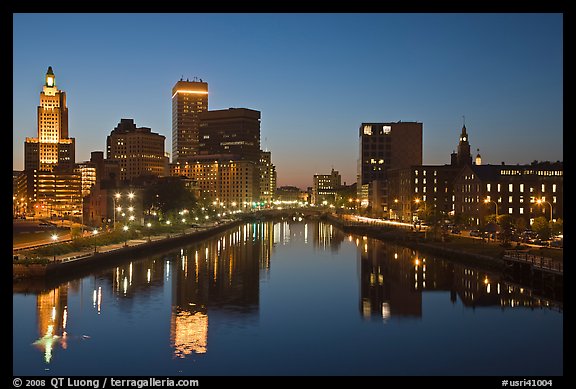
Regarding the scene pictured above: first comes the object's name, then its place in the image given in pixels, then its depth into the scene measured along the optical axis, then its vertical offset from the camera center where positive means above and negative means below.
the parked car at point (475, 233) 86.57 -6.08
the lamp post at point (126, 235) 79.59 -6.37
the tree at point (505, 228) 70.25 -4.50
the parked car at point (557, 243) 65.71 -5.80
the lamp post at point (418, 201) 135.52 -1.95
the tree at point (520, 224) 85.25 -4.61
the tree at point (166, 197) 125.31 -1.02
